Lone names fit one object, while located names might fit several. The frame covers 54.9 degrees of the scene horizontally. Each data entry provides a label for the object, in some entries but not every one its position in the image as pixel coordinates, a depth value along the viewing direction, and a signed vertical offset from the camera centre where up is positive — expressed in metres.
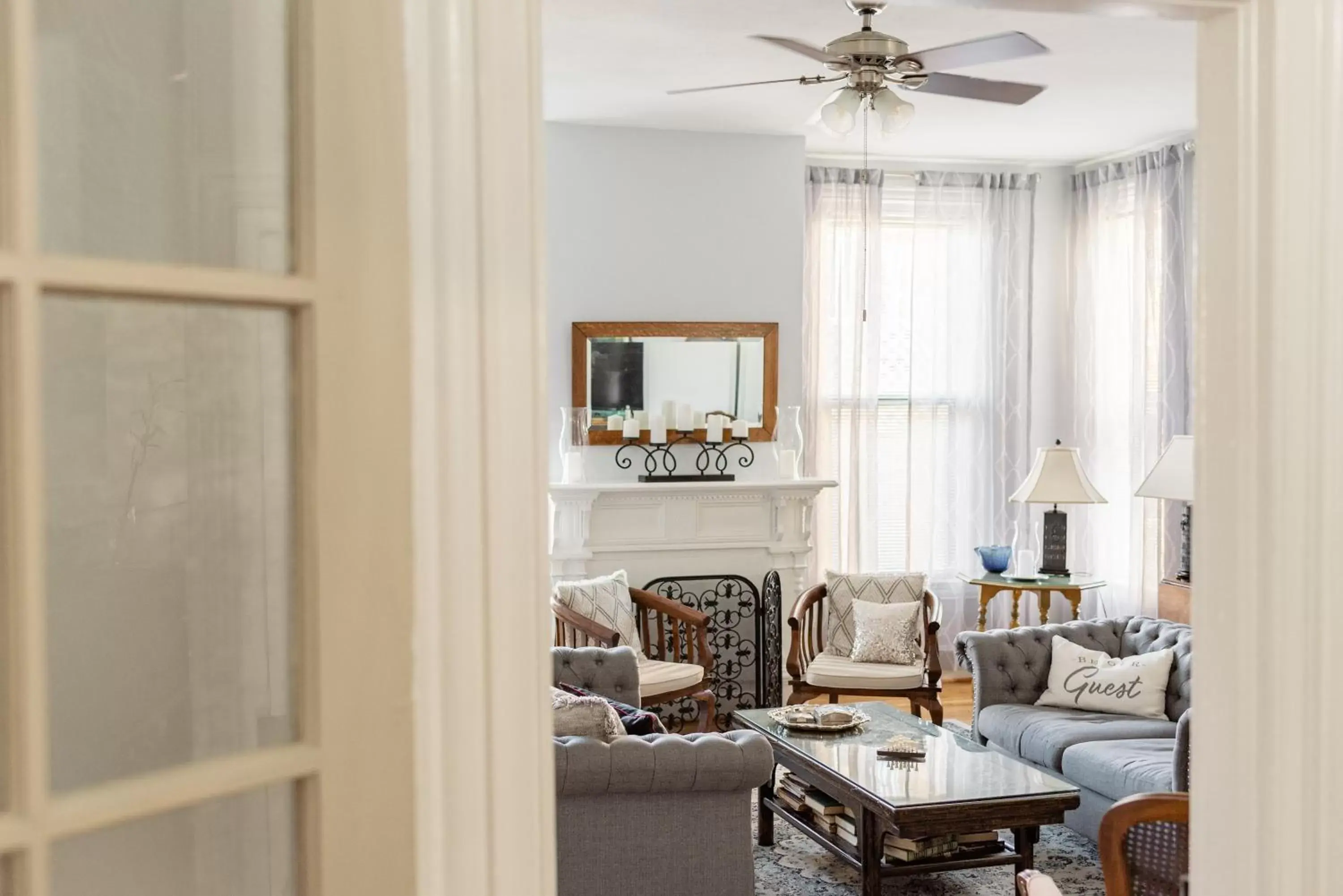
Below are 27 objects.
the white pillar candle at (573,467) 6.26 -0.17
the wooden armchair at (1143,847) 2.34 -0.77
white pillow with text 4.89 -0.97
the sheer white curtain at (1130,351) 6.70 +0.43
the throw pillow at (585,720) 3.42 -0.76
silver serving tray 4.63 -1.06
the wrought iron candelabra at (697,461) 6.48 -0.15
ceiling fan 3.79 +1.11
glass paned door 0.93 -0.02
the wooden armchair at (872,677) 5.71 -1.10
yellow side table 6.39 -0.77
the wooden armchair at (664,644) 5.43 -0.97
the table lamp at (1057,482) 6.11 -0.25
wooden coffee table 3.79 -1.10
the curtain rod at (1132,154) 6.62 +1.51
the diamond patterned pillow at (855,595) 6.07 -0.77
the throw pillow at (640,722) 3.68 -0.83
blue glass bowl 6.63 -0.65
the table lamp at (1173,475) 5.19 -0.18
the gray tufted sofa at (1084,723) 4.23 -1.08
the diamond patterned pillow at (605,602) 5.64 -0.75
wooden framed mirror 6.41 +0.31
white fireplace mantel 6.26 -0.48
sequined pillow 5.85 -0.92
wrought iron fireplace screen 6.45 -1.03
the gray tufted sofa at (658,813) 3.31 -1.00
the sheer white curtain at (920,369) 7.14 +0.35
